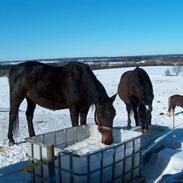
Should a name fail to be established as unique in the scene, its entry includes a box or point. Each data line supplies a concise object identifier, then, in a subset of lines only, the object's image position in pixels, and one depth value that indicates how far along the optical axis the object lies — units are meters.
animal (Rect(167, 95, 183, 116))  10.16
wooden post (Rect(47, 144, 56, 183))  3.71
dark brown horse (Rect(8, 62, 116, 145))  6.17
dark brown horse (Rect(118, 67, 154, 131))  6.61
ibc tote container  3.98
